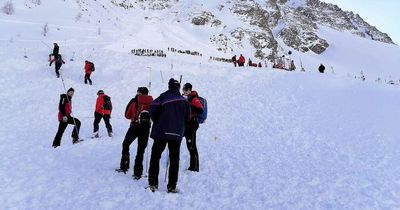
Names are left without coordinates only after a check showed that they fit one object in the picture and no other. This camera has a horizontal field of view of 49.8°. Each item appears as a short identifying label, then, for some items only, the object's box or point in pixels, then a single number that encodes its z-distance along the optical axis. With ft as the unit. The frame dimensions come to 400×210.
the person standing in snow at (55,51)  77.25
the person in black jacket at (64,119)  42.04
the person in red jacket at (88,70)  75.31
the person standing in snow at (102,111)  46.21
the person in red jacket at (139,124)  31.30
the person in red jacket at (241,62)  118.83
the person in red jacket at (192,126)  32.71
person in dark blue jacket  27.37
